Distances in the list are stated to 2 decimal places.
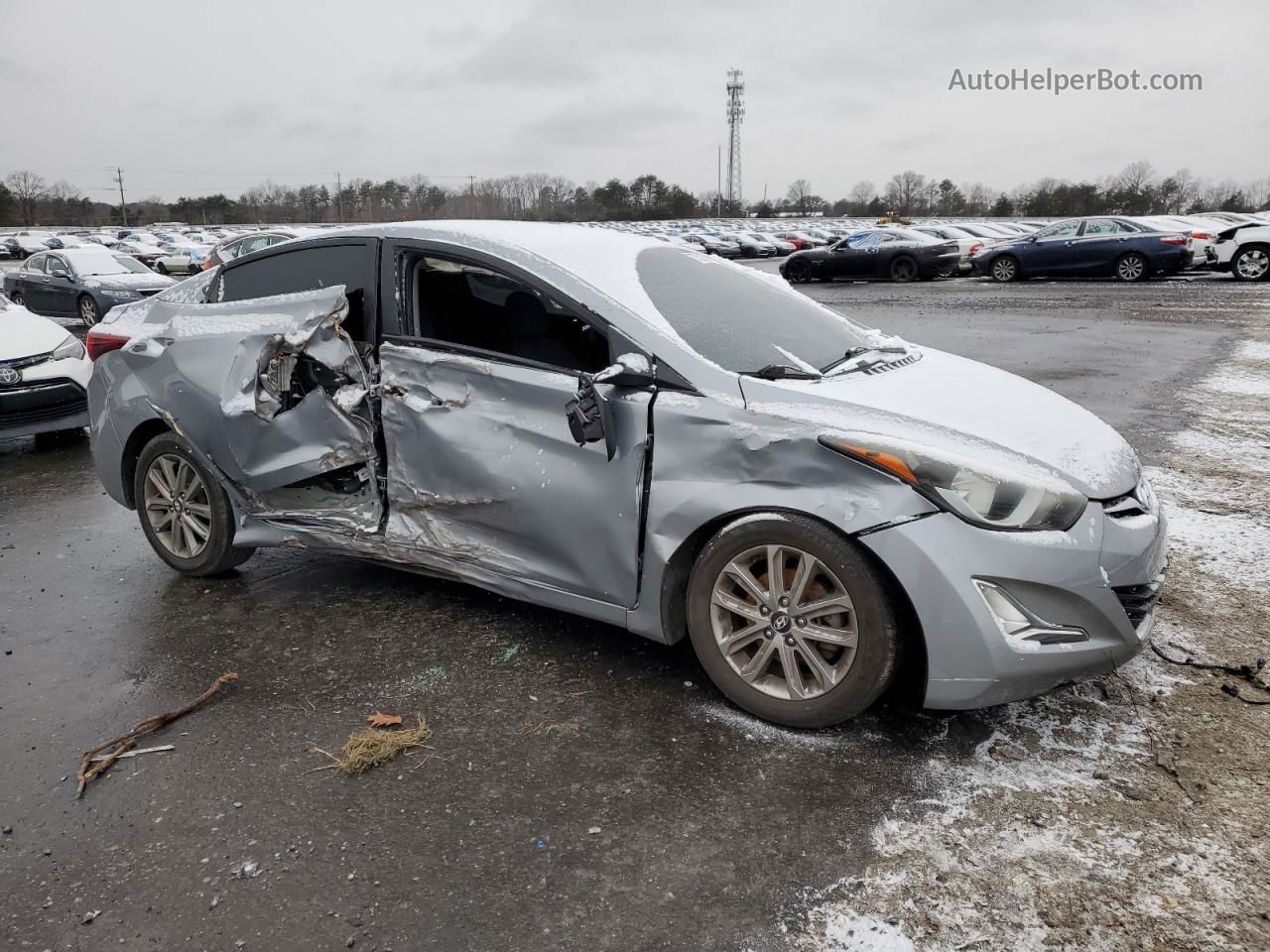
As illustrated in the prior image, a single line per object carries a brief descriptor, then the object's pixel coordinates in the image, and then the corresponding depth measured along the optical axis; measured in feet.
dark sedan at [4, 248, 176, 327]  52.11
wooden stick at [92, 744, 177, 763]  9.87
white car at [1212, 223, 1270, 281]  63.57
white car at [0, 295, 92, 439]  23.38
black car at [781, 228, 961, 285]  77.20
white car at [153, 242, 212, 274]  94.84
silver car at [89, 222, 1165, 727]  9.10
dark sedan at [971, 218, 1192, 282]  64.85
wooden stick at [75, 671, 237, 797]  9.59
